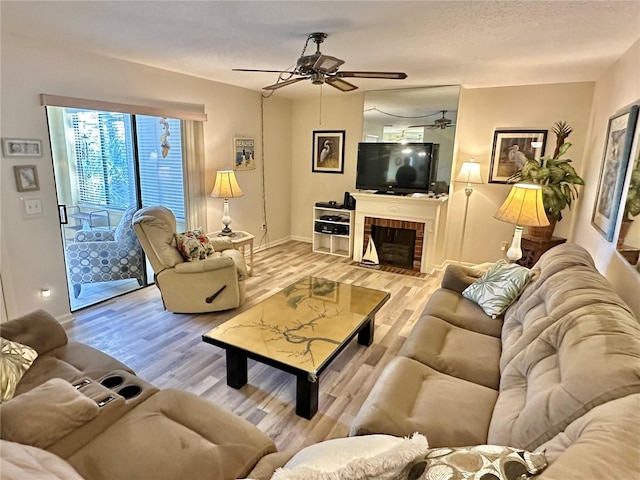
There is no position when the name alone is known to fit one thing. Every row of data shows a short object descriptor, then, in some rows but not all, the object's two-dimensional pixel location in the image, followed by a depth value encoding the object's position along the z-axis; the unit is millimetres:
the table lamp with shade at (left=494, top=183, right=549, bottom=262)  2855
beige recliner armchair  3396
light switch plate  2988
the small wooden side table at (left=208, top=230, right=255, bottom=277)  4359
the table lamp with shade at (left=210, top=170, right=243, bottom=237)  4426
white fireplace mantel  4750
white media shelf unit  5547
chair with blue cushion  3647
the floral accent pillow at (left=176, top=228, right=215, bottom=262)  3555
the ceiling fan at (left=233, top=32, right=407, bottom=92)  2426
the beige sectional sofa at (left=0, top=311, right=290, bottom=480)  1271
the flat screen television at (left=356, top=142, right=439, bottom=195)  4844
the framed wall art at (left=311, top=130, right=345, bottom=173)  5785
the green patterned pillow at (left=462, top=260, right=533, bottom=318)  2506
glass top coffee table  2174
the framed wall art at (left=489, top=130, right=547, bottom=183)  4469
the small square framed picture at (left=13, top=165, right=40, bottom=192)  2898
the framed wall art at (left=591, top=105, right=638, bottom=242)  2508
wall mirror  4664
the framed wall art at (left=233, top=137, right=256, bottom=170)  5027
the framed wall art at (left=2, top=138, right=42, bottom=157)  2805
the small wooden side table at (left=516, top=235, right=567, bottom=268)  4082
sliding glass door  3391
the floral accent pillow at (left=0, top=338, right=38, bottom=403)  1595
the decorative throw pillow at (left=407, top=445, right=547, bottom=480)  904
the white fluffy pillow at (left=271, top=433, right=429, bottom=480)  958
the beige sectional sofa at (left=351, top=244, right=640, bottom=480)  992
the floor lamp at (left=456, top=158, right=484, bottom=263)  4570
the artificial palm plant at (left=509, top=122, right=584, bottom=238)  3850
